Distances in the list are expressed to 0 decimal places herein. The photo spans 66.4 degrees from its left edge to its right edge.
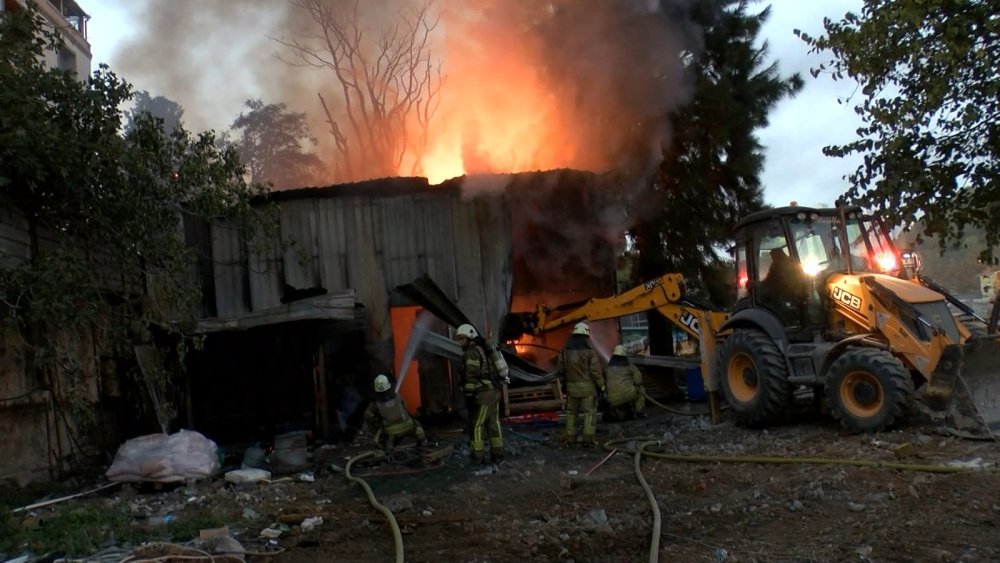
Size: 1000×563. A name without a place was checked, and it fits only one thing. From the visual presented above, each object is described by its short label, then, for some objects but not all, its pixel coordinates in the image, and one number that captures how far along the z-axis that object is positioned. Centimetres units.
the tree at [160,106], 3173
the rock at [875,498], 574
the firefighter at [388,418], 930
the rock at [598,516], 581
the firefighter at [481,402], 874
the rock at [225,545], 533
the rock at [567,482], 723
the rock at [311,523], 621
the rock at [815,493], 595
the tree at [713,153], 1371
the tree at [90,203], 730
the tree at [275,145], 2362
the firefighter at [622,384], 1130
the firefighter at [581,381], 951
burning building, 1271
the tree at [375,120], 1892
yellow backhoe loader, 763
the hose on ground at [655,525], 470
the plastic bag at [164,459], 805
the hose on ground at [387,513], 518
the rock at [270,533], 595
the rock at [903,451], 674
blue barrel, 1303
